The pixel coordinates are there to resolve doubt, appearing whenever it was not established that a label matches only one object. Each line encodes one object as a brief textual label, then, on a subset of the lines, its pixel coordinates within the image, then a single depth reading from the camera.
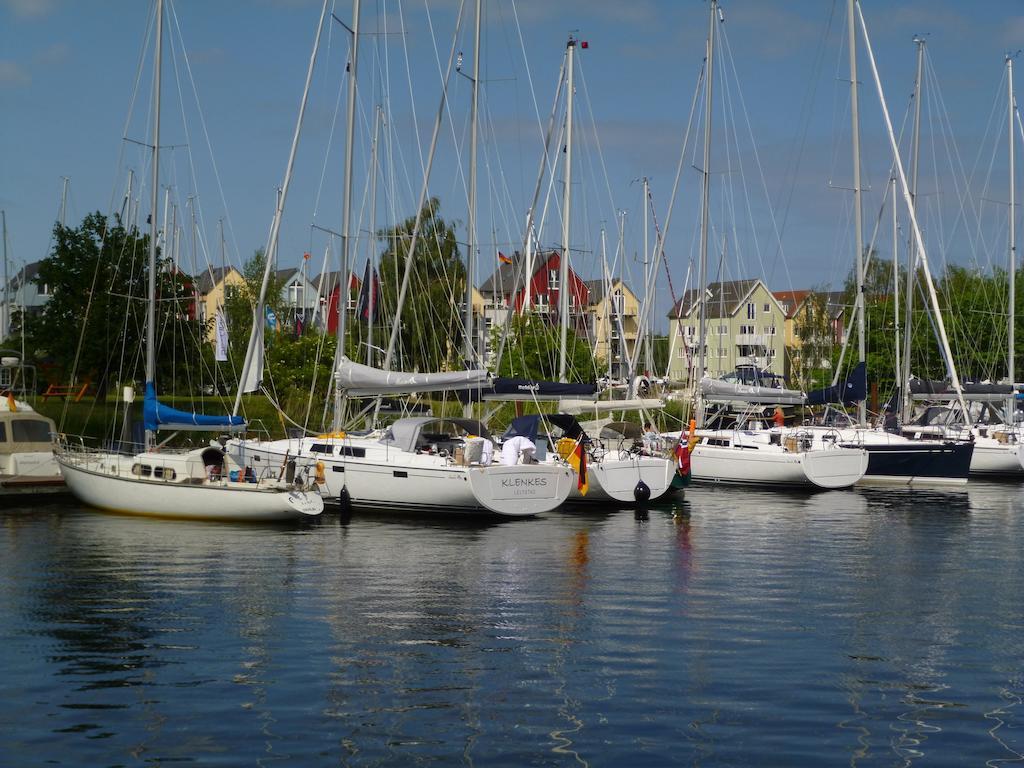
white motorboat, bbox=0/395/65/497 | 35.41
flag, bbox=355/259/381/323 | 63.63
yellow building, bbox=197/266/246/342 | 120.99
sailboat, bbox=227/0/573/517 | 30.91
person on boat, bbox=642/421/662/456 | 37.47
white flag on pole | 37.16
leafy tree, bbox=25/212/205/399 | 58.22
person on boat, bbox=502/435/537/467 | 31.50
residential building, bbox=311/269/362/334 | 100.43
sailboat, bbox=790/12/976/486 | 43.03
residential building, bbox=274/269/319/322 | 119.96
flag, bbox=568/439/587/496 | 32.88
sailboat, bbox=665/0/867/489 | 41.00
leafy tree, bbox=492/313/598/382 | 59.89
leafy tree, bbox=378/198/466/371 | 75.00
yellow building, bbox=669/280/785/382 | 129.88
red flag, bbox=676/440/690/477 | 37.38
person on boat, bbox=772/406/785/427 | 48.01
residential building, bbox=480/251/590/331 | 100.38
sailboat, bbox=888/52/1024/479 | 46.78
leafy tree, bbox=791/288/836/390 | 104.69
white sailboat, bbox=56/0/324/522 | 30.16
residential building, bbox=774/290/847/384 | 105.50
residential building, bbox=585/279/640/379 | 107.94
